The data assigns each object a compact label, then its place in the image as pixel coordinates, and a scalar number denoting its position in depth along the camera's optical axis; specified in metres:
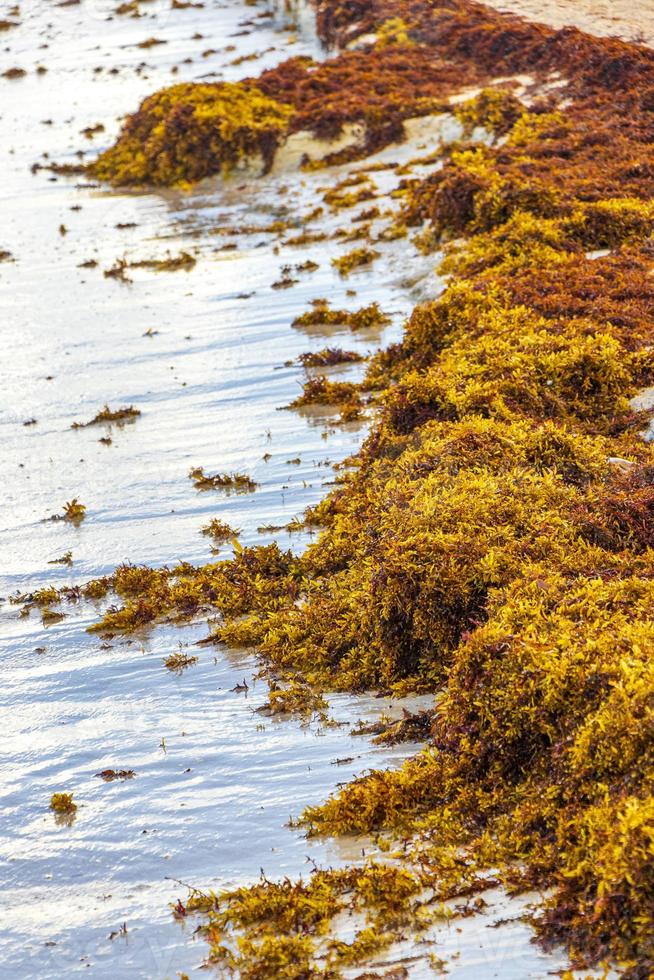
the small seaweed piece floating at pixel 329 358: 17.97
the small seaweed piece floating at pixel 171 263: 24.52
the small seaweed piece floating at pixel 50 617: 12.00
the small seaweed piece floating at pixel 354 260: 22.37
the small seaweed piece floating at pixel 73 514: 14.34
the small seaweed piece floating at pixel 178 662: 10.68
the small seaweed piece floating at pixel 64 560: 13.28
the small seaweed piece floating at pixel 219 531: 13.22
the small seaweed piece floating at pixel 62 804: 8.87
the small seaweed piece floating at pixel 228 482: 14.45
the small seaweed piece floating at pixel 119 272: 24.30
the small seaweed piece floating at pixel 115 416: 17.25
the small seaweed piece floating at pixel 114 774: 9.12
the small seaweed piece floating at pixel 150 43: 49.12
